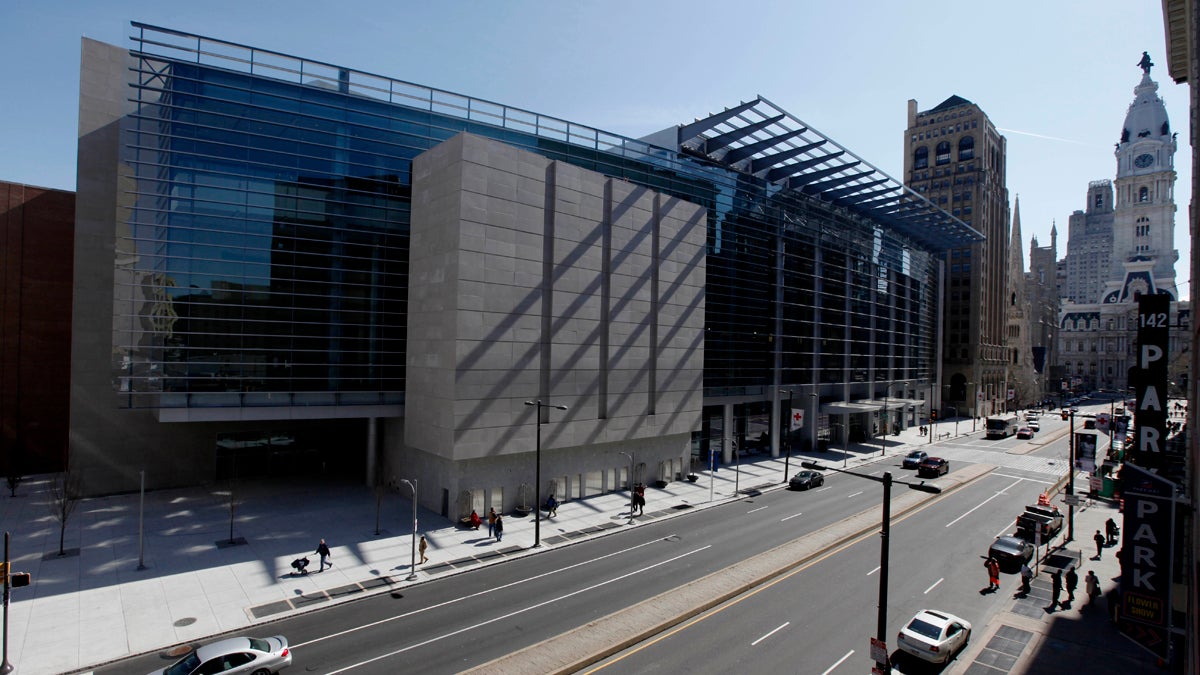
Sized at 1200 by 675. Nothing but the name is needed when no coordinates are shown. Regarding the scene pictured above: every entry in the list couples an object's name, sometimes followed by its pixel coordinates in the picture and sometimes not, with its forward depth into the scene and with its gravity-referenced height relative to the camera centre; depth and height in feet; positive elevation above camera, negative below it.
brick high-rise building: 331.98 +78.73
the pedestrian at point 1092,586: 76.84 -29.52
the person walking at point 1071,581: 75.41 -28.34
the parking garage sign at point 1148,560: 57.47 -19.75
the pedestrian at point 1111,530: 99.09 -28.51
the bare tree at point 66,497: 86.08 -27.15
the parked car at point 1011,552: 88.13 -29.30
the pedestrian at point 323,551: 83.25 -29.84
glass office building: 109.40 +19.13
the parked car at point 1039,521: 100.27 -28.47
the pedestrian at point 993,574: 80.28 -29.52
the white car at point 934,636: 59.31 -28.90
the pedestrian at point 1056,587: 74.23 -28.94
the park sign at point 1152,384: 74.54 -2.75
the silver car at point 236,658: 52.34 -29.28
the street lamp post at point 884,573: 46.75 -18.25
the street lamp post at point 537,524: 95.76 -29.73
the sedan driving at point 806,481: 140.87 -30.95
